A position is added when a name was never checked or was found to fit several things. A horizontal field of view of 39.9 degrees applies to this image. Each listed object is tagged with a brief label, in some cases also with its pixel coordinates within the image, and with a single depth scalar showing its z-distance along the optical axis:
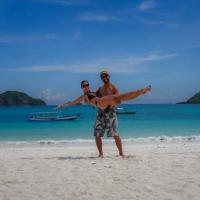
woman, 5.31
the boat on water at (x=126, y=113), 40.39
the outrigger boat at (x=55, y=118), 26.80
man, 5.57
